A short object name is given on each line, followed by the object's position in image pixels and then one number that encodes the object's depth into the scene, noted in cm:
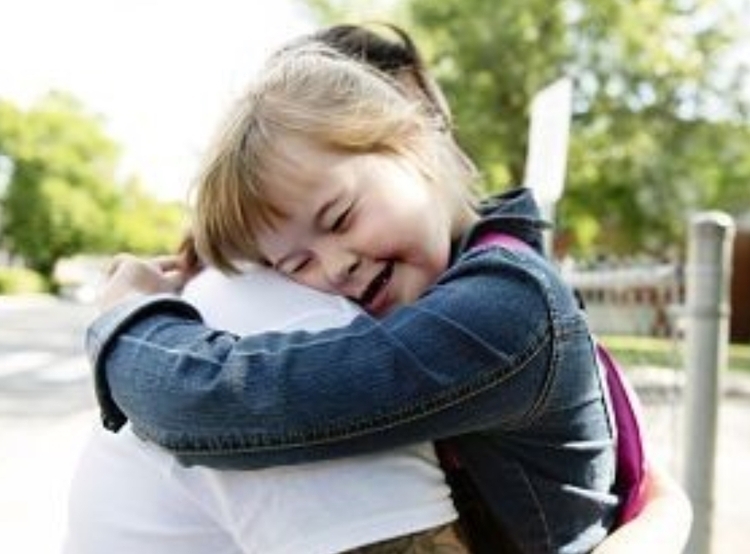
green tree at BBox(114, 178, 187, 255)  5341
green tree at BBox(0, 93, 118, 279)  2791
